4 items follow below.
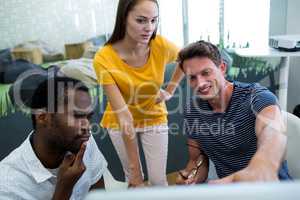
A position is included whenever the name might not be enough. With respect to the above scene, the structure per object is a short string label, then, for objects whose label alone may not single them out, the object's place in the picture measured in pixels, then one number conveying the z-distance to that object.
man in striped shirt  1.18
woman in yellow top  1.51
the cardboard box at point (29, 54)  2.17
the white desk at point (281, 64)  2.05
